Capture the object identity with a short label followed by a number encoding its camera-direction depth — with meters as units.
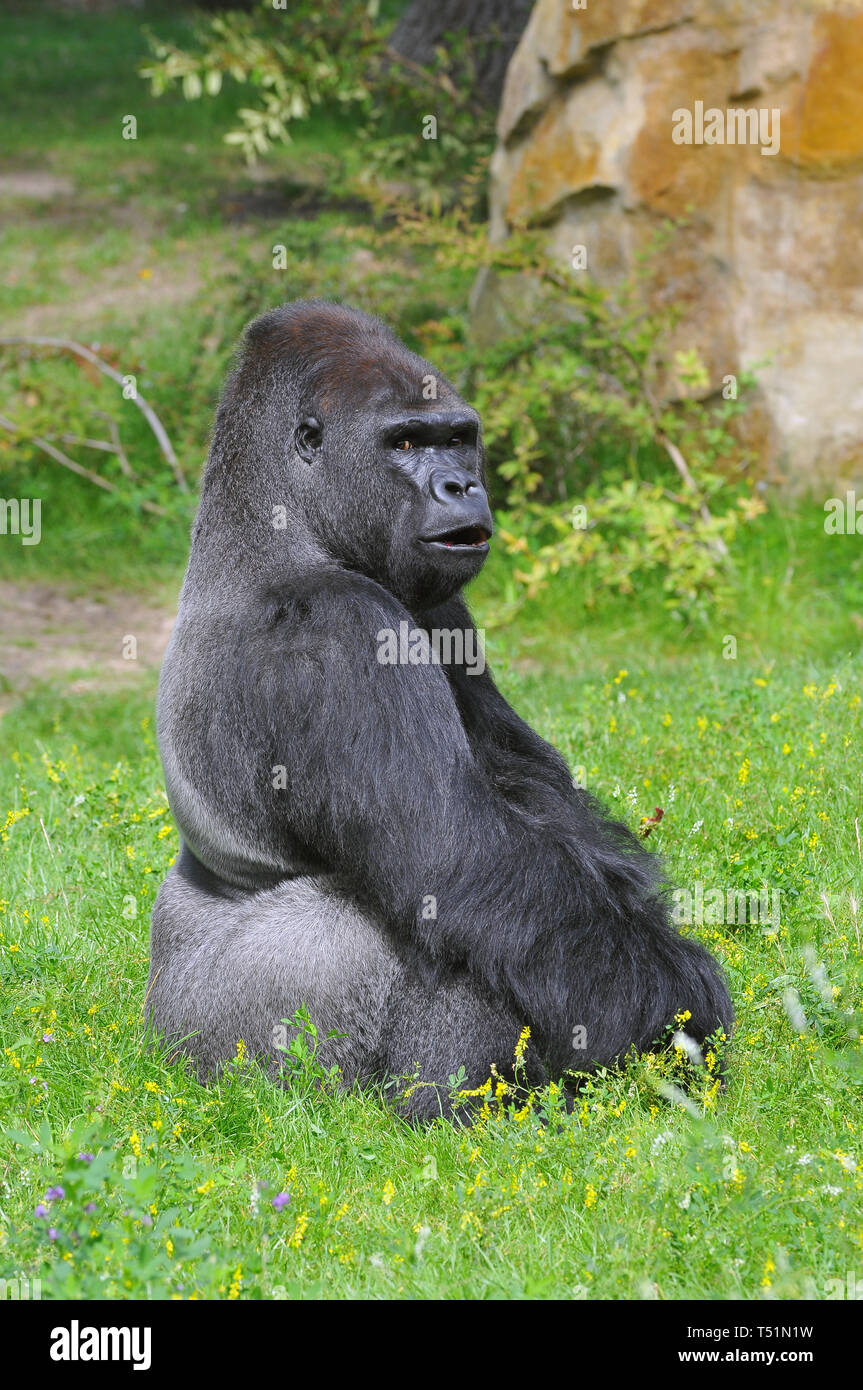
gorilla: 6.17
